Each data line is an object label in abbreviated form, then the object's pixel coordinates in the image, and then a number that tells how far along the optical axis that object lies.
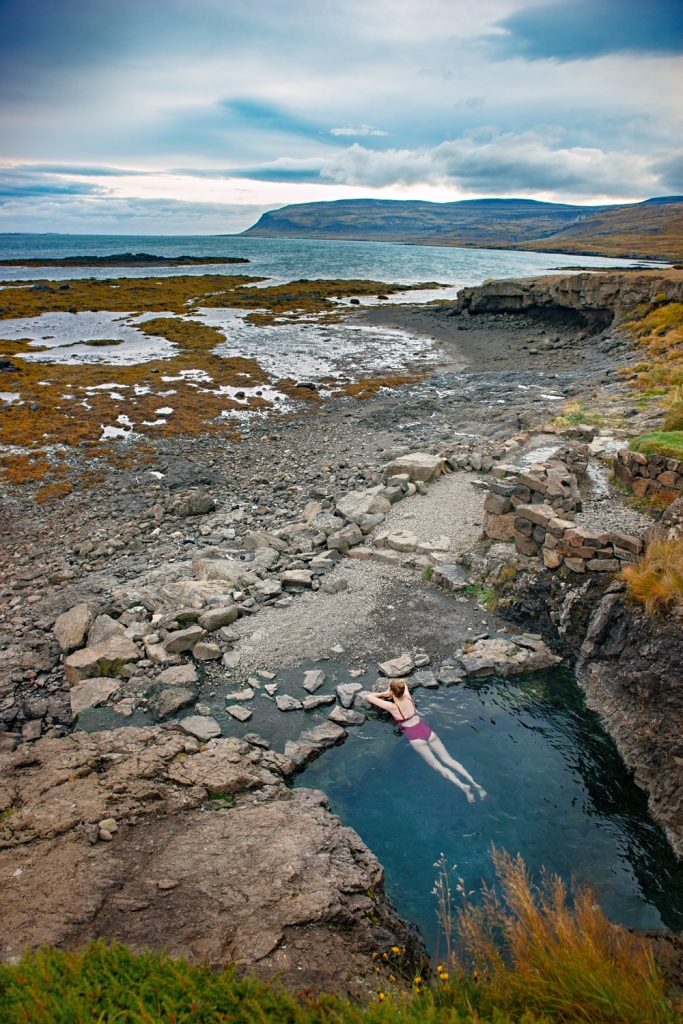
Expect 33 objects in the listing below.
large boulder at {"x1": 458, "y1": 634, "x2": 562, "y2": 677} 11.03
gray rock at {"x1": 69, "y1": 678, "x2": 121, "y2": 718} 10.29
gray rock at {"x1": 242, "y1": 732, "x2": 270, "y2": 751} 9.31
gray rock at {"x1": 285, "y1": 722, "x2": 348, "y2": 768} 9.07
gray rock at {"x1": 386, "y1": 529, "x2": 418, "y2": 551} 14.90
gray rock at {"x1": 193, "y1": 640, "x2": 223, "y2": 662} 11.52
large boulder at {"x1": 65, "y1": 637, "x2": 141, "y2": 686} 10.98
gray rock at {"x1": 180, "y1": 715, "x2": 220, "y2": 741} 9.41
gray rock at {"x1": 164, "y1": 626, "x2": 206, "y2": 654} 11.61
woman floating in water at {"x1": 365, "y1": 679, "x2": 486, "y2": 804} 8.78
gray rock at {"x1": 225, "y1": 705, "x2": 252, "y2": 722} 9.96
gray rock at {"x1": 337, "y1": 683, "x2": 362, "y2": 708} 10.27
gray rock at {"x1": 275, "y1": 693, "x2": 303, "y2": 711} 10.18
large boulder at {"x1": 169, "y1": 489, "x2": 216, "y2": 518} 18.30
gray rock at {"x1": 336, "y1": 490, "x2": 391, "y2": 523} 16.58
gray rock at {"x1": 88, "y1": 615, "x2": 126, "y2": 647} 11.84
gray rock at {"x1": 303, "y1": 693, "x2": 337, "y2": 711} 10.20
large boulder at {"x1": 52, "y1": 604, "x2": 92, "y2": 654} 11.84
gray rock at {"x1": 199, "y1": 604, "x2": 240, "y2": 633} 12.20
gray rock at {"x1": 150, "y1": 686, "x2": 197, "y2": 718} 10.06
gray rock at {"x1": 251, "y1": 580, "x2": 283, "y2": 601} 13.41
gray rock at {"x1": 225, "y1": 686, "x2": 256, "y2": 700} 10.45
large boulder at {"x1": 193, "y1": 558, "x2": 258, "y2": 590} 13.85
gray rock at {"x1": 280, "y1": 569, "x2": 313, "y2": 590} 13.77
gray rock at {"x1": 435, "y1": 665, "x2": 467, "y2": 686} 10.84
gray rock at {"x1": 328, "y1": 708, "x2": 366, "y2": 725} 9.85
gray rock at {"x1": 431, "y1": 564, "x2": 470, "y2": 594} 13.40
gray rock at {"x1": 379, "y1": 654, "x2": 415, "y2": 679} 11.00
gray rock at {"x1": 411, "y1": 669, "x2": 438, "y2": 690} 10.75
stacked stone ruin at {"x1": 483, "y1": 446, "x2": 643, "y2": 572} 11.91
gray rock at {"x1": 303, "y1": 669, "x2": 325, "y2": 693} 10.63
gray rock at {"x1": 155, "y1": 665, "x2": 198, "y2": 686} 10.73
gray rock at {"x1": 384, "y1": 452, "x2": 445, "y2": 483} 18.50
